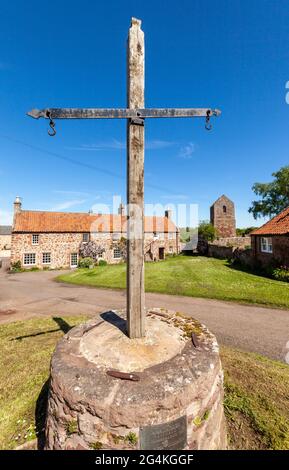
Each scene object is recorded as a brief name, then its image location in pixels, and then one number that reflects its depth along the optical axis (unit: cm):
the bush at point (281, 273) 1396
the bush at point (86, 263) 2700
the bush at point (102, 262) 2839
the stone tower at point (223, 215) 3625
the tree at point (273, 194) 3691
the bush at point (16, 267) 2459
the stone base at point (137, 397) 249
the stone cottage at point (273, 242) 1576
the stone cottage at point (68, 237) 2676
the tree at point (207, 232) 3183
